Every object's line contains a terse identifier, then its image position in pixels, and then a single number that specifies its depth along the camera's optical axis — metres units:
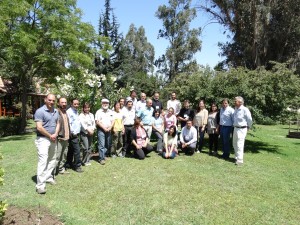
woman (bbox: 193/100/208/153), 10.16
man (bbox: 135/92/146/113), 10.34
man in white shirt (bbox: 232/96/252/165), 8.70
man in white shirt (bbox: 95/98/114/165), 8.57
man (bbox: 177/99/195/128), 10.41
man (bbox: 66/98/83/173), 7.39
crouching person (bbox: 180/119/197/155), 9.81
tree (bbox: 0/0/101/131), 14.83
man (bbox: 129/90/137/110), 10.44
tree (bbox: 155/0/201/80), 37.72
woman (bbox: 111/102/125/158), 9.05
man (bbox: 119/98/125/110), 9.44
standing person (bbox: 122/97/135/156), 9.53
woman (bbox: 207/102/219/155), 9.95
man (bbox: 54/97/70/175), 6.70
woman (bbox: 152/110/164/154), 10.14
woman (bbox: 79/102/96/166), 7.92
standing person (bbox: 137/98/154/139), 9.84
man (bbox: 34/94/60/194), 5.85
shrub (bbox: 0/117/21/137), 16.82
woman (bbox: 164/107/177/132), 10.04
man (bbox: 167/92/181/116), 11.10
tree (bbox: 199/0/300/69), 17.56
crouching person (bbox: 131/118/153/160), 9.25
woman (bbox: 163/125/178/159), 9.45
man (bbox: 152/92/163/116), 10.66
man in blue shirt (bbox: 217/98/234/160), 9.32
